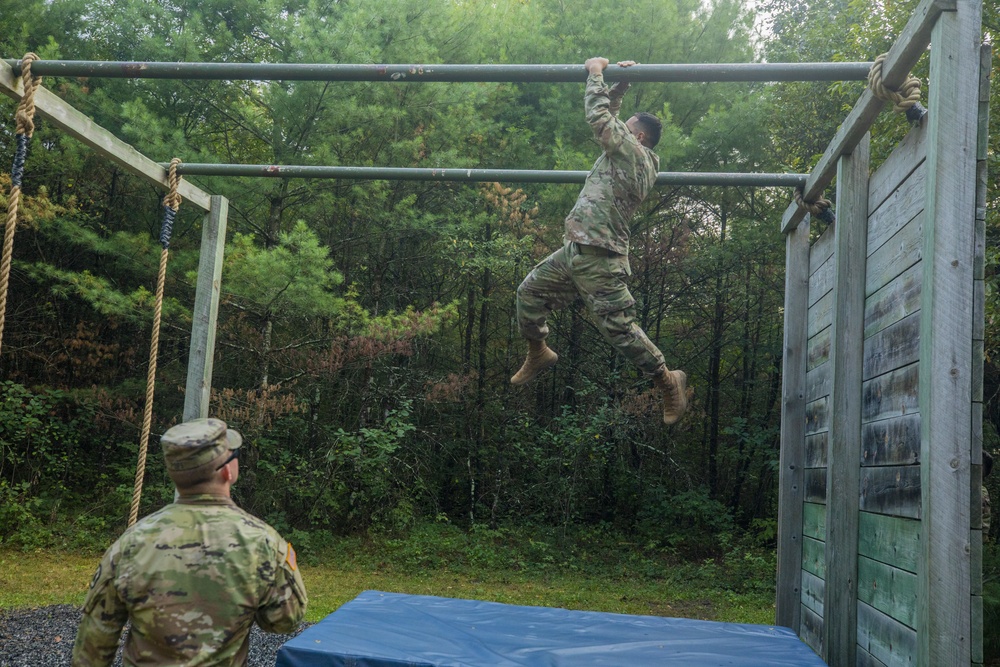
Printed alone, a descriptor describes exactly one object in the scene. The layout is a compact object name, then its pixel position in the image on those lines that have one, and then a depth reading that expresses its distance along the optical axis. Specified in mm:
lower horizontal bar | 3639
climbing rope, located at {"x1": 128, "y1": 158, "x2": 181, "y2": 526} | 3170
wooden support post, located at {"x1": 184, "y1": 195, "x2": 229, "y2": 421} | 3967
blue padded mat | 2662
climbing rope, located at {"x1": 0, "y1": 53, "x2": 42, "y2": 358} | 2804
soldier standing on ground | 1916
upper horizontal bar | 2674
